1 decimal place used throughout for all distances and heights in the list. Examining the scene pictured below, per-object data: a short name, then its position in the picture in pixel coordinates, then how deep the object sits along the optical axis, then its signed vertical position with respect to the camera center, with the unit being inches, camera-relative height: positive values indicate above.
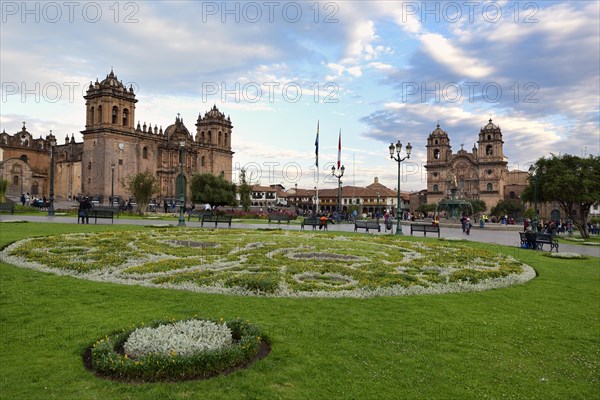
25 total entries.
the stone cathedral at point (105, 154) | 2561.5 +290.2
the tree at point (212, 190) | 2541.8 +61.9
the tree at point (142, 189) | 1664.6 +40.7
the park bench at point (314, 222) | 1169.7 -57.3
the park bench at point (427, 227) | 999.0 -61.9
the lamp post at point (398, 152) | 1123.9 +131.6
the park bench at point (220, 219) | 1115.5 -48.1
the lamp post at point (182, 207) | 1101.7 -17.5
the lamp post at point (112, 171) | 2342.5 +158.1
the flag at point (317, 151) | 1884.0 +216.4
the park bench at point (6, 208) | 1344.0 -29.1
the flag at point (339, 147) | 1865.2 +236.3
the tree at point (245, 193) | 2452.5 +44.1
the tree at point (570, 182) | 1264.8 +63.9
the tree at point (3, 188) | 1676.6 +39.8
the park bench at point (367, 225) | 1129.8 -59.9
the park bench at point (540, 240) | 793.7 -67.7
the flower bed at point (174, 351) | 200.8 -73.8
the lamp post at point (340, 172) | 1779.0 +116.8
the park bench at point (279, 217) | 1379.2 -50.9
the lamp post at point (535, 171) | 1333.7 +103.2
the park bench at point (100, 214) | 1054.4 -35.5
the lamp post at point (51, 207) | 1334.9 -24.7
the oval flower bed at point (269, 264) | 393.4 -72.4
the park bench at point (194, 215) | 1406.7 -49.4
